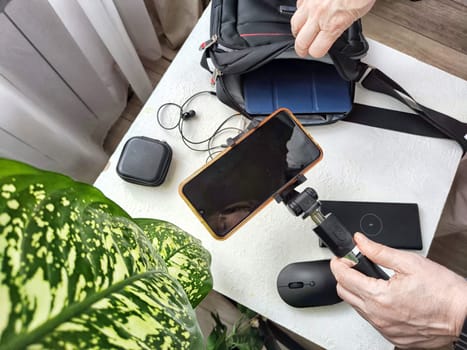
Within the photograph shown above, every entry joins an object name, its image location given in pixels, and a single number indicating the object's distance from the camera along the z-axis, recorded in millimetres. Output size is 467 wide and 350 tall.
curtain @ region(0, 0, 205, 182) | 667
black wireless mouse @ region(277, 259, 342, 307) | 595
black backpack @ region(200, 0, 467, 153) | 625
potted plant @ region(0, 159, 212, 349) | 191
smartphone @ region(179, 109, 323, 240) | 573
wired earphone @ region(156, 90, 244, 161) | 675
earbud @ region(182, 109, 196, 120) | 678
